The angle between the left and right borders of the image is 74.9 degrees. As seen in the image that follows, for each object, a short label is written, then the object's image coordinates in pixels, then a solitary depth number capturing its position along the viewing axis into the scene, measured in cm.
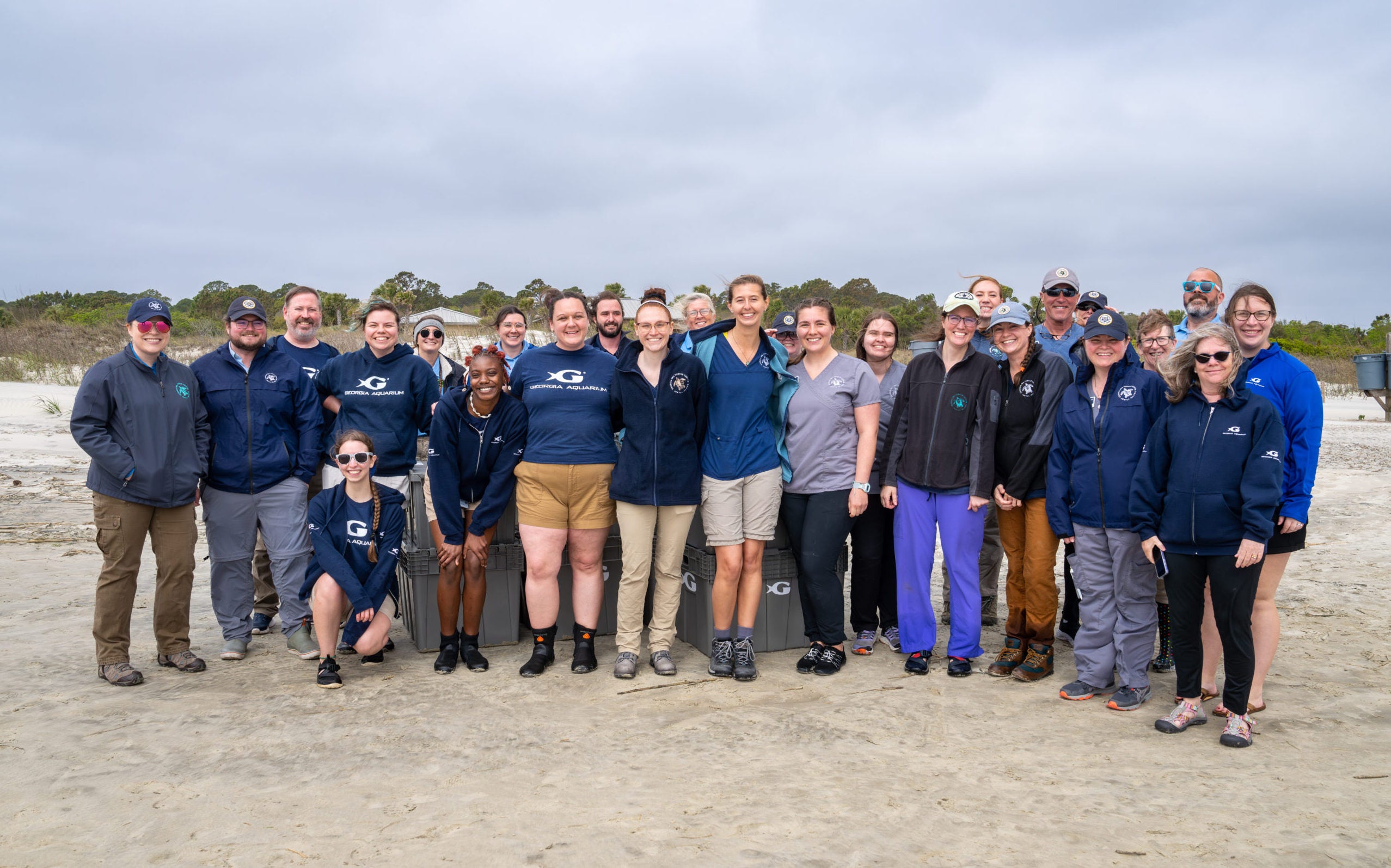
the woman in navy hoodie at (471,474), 534
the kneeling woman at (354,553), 528
